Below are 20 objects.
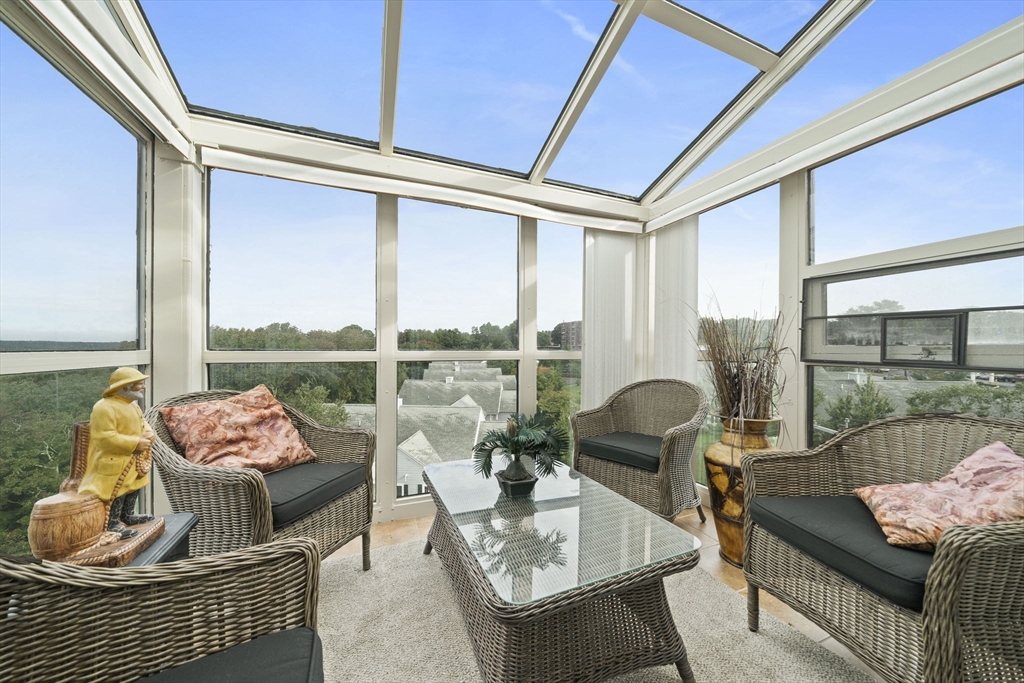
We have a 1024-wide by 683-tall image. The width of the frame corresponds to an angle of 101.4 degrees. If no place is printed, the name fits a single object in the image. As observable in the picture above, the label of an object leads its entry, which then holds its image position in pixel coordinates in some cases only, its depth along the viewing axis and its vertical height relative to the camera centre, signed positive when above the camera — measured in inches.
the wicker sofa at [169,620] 30.7 -23.3
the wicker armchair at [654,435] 92.8 -24.1
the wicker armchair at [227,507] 63.4 -26.7
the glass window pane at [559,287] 128.3 +16.9
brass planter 84.4 -28.0
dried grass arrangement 88.3 -5.1
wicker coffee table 46.5 -27.2
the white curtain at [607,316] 128.6 +8.1
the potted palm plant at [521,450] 69.6 -18.4
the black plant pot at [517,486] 69.8 -24.4
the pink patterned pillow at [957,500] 49.1 -19.9
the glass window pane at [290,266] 98.6 +18.2
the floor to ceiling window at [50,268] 55.7 +10.6
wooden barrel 36.6 -16.7
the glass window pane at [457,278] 114.0 +17.8
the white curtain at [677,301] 122.2 +12.4
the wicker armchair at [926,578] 43.2 -27.0
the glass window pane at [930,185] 66.4 +28.7
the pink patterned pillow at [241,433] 74.9 -17.9
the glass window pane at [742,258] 103.6 +22.4
